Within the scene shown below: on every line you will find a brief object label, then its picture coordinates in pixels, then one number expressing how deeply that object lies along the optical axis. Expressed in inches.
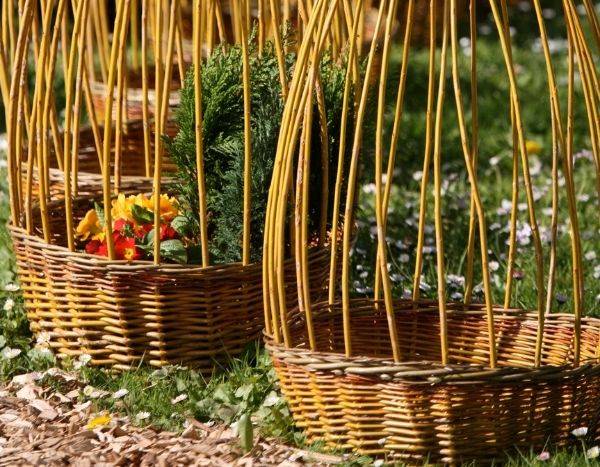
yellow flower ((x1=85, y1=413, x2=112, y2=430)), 180.5
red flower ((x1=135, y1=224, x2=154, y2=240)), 218.7
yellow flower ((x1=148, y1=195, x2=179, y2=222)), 226.7
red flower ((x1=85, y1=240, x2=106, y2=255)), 215.8
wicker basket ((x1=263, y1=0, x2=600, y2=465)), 160.7
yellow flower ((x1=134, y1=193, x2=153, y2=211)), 227.6
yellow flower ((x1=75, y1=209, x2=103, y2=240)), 222.2
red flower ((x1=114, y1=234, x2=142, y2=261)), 209.9
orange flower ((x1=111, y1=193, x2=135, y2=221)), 225.1
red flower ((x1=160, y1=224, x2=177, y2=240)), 219.5
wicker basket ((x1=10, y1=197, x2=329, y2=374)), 201.2
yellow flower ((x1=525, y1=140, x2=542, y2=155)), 370.0
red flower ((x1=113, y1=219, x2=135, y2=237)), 215.5
